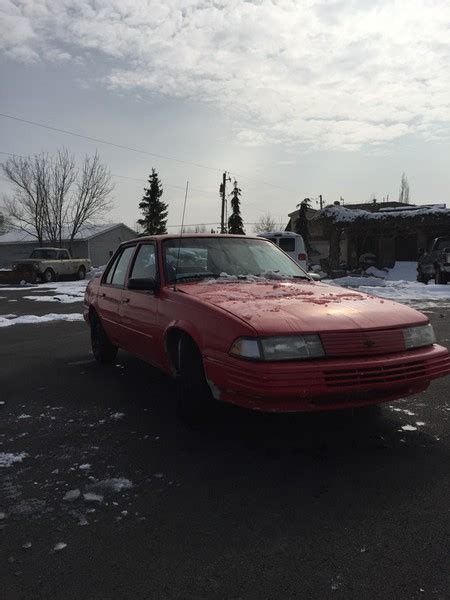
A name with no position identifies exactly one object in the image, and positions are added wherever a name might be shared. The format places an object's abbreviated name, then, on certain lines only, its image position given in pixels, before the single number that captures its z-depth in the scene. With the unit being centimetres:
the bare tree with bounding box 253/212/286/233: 8806
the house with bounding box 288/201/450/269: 2434
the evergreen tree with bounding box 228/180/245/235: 4519
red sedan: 300
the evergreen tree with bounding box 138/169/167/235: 4916
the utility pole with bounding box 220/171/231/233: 3688
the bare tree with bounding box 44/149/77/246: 3903
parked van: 1838
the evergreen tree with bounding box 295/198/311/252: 3475
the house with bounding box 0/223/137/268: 4766
